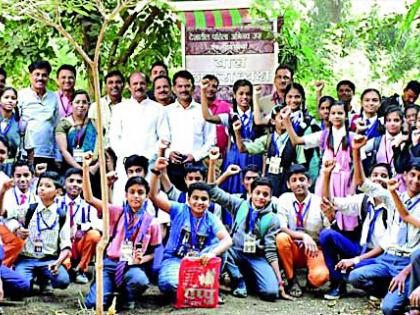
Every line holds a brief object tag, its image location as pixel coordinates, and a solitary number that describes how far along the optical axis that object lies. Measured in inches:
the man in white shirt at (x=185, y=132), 228.1
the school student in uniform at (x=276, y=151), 226.1
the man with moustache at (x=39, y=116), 231.8
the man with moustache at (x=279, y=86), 241.8
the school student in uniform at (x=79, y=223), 213.6
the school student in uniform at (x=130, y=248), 192.2
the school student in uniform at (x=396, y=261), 181.0
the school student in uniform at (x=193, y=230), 197.6
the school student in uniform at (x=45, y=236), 202.1
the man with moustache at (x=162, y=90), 239.3
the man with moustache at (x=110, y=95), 237.0
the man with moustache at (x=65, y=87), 238.2
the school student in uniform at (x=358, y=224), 198.8
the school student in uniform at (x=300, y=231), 208.5
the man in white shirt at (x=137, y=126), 228.1
